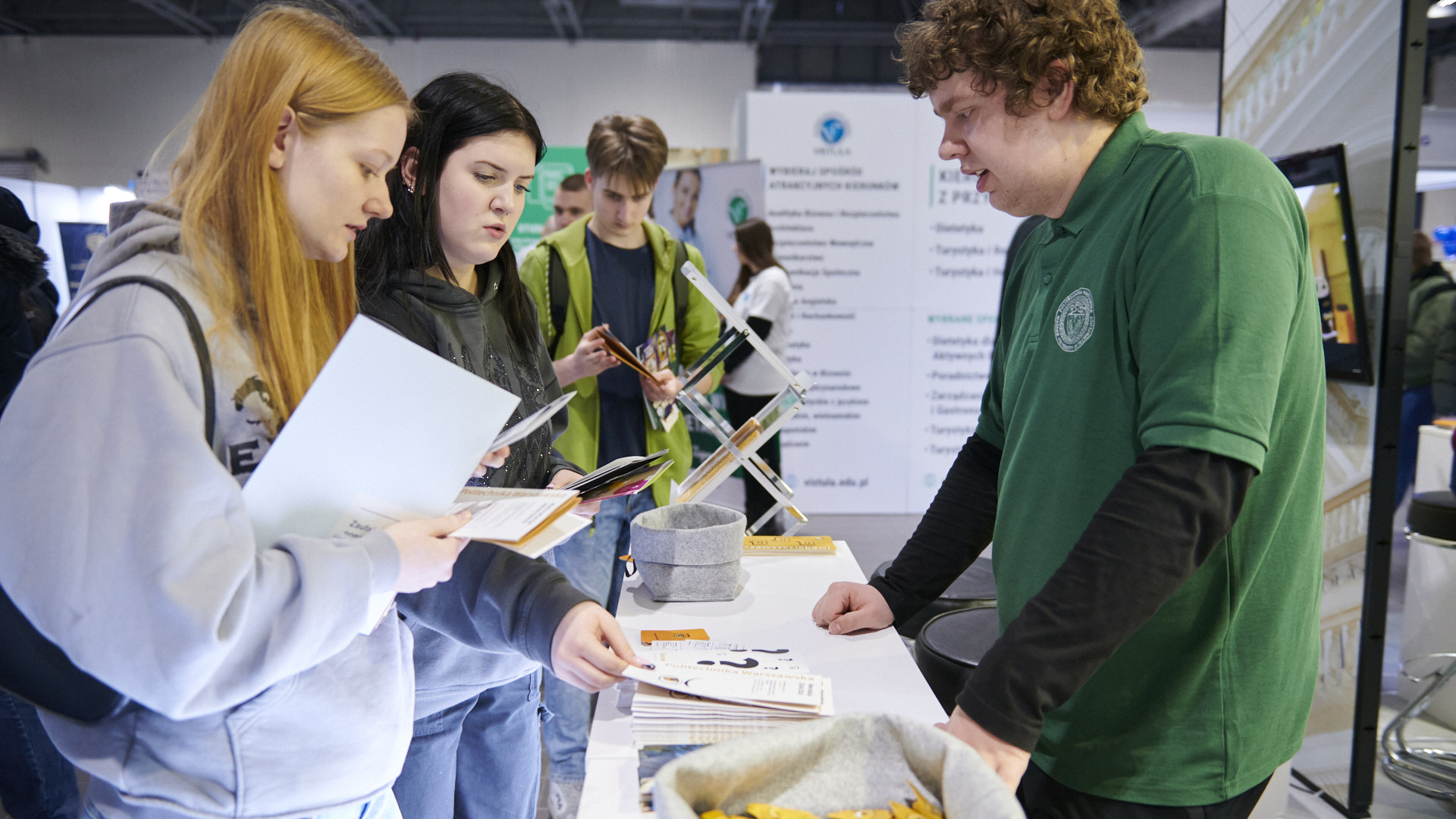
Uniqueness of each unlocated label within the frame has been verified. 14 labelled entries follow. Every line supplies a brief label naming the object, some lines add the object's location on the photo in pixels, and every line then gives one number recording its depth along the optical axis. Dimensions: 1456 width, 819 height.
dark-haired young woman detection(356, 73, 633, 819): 1.22
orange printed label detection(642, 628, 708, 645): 1.17
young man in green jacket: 2.21
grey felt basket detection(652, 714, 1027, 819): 0.62
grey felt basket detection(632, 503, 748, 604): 1.34
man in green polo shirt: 0.75
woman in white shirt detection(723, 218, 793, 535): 4.35
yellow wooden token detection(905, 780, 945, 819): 0.63
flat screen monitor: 2.22
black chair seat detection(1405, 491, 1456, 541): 2.61
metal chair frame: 2.32
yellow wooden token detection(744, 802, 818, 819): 0.64
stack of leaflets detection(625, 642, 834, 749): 0.90
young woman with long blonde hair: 0.63
